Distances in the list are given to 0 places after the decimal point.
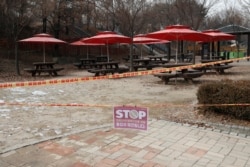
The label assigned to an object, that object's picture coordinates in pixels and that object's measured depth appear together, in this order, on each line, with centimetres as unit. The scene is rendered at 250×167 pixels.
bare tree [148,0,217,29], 2818
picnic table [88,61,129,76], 1483
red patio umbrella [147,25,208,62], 1192
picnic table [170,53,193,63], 2621
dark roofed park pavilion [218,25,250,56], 2768
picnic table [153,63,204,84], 1198
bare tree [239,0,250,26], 2650
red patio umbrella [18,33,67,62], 1615
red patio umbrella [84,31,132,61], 1453
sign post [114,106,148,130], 351
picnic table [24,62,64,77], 1612
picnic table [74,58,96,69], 2158
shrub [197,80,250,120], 564
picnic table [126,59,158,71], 1875
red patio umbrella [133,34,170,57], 2019
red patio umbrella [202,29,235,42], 1760
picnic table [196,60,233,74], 1538
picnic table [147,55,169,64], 2254
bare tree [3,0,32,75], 1688
